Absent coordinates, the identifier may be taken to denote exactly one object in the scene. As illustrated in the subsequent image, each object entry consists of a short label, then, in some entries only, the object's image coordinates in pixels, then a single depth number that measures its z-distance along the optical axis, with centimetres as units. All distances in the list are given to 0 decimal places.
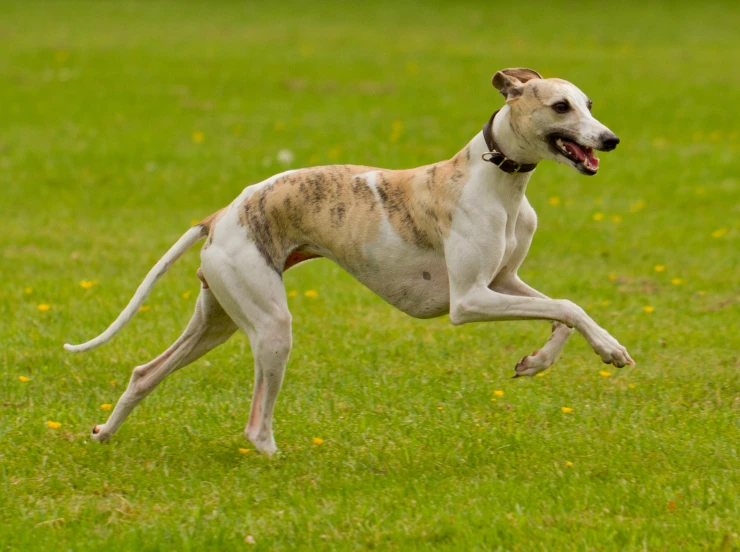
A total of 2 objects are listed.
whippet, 1037
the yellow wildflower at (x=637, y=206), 2546
